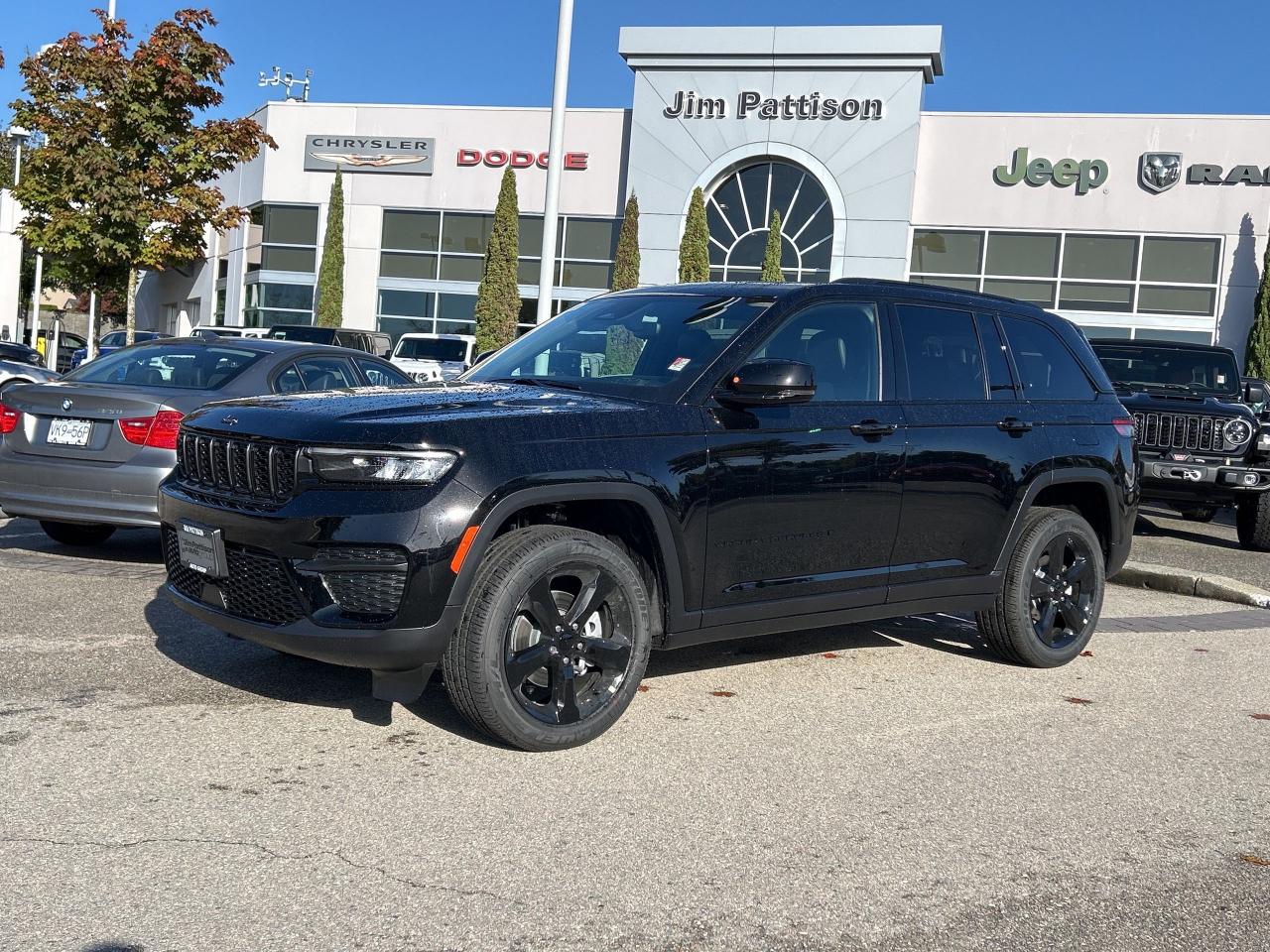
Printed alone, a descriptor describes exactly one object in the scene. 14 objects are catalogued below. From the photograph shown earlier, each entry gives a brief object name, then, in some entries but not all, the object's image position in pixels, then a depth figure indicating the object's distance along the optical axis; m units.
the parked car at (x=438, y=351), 26.61
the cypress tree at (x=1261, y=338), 30.00
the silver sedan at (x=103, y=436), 7.51
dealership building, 31.77
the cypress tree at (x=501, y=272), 34.50
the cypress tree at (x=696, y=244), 33.31
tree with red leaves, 20.95
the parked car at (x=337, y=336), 25.12
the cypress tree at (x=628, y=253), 33.84
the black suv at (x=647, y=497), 4.34
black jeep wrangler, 11.84
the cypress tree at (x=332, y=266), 36.62
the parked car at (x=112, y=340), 32.56
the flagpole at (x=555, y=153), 16.69
